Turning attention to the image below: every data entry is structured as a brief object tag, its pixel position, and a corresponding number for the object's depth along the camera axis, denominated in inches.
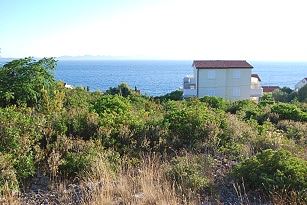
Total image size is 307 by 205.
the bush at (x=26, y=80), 336.5
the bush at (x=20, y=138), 204.7
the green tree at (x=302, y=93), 1530.5
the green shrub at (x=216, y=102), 628.3
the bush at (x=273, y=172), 184.7
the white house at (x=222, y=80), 1766.7
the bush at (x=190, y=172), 194.9
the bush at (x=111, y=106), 336.8
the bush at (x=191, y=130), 269.9
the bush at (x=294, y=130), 335.9
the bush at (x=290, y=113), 475.2
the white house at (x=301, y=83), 2234.3
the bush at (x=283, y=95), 1601.1
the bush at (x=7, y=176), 185.7
